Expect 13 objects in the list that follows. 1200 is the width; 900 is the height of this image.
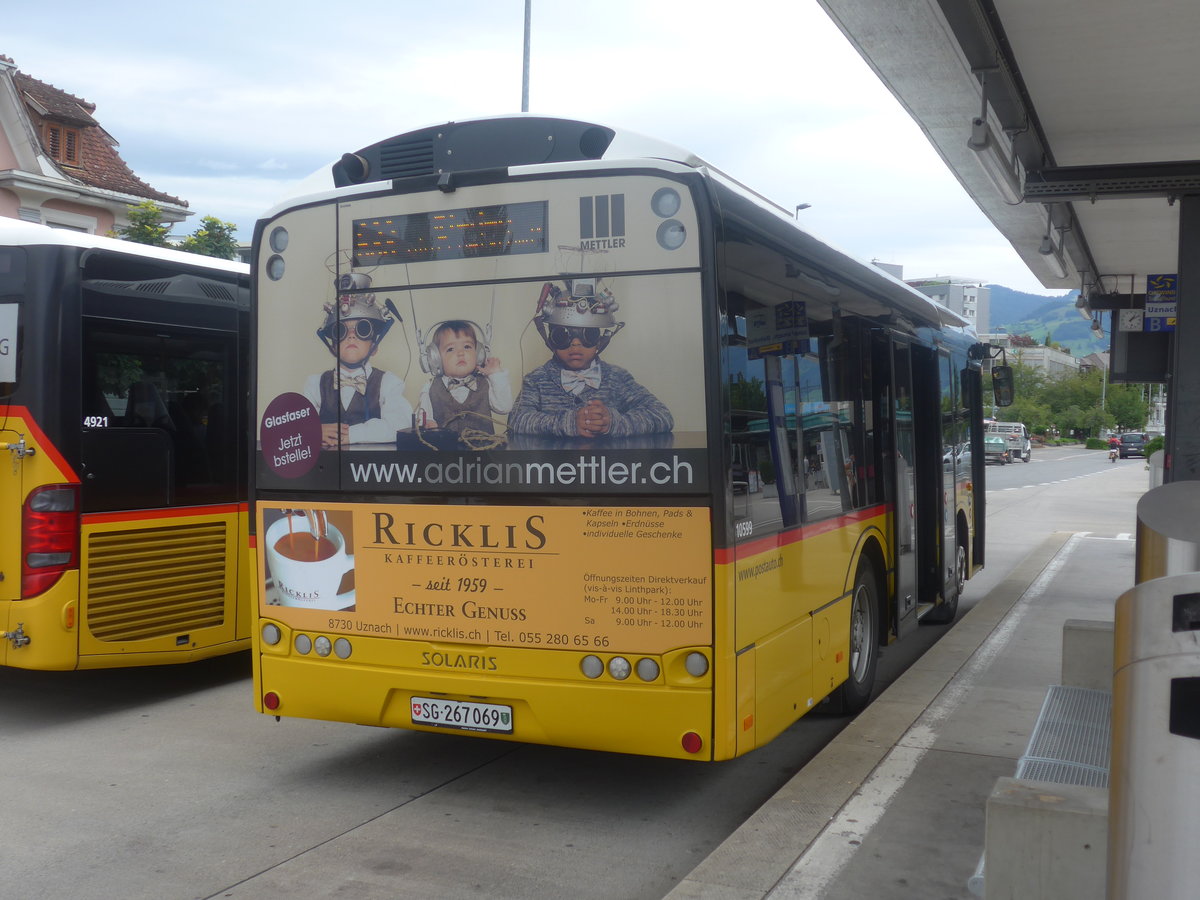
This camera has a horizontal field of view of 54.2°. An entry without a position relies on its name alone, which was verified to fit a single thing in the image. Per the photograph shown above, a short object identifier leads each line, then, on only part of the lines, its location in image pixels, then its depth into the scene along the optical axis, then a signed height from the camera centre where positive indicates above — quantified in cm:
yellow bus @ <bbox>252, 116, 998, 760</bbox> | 499 -12
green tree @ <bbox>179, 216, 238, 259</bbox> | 2884 +451
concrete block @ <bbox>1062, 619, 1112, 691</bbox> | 583 -118
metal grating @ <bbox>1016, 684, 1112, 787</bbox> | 441 -134
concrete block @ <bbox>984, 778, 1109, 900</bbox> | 334 -122
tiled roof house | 3144 +710
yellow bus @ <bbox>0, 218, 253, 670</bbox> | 696 -21
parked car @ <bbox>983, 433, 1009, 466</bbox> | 6091 -150
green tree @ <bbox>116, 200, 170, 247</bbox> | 2928 +490
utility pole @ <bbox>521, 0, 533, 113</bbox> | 2192 +629
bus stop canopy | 603 +202
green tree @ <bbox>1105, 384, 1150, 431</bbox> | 12556 +164
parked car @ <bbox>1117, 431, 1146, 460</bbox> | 8031 -170
